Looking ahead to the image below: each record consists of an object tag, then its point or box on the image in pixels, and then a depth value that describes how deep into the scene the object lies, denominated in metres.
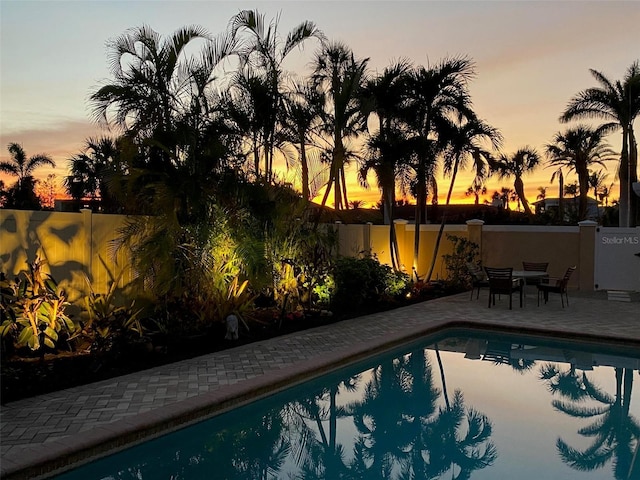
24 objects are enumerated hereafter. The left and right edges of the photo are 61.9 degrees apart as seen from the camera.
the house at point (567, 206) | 36.03
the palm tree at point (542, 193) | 51.93
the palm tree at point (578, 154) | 26.27
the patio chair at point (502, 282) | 10.60
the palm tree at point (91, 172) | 7.86
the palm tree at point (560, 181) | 30.52
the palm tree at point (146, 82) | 8.55
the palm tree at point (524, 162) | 34.09
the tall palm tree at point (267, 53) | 9.95
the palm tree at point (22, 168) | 25.17
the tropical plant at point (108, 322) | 6.28
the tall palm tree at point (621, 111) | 21.28
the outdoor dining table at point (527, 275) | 11.30
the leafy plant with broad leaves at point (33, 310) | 5.77
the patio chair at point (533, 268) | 13.05
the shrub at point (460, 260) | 14.17
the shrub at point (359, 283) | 9.99
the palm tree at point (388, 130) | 12.23
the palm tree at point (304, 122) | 10.46
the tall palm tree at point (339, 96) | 10.90
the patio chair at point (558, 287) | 11.02
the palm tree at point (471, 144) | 12.71
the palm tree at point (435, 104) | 12.37
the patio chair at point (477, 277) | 12.11
